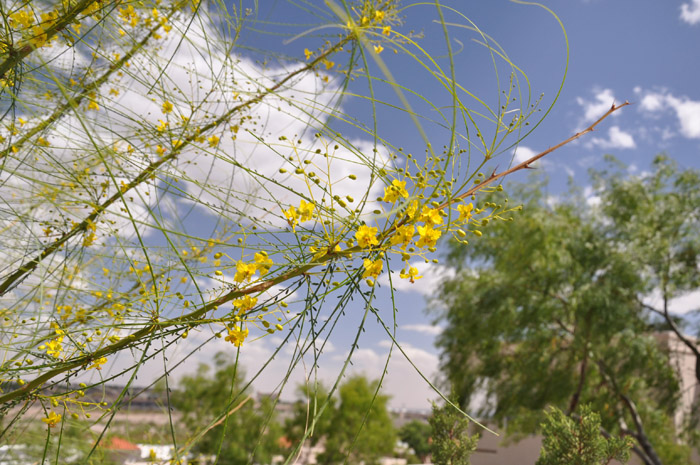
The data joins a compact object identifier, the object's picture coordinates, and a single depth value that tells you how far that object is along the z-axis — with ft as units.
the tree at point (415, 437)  78.18
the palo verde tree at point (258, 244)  2.03
